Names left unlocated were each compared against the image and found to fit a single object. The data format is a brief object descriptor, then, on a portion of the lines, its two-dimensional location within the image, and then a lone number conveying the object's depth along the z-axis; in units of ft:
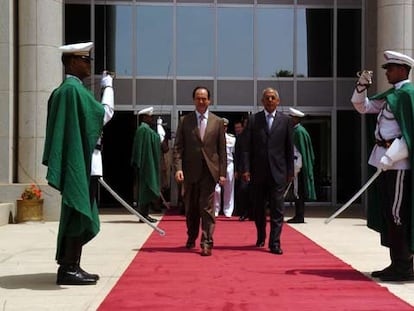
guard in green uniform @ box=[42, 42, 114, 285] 20.15
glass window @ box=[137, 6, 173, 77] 58.85
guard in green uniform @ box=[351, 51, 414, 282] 21.65
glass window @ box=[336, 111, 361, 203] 58.90
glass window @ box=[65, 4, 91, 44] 58.08
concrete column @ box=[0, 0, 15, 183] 43.27
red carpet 18.25
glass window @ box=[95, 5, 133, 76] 58.54
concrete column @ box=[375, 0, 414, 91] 46.80
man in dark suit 28.96
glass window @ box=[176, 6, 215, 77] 59.21
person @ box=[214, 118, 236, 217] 49.62
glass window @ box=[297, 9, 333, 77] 59.62
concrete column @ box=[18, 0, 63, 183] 43.88
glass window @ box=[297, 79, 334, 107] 59.31
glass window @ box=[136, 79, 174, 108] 58.23
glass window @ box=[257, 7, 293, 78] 59.67
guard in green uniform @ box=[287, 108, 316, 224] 43.37
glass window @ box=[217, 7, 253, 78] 59.52
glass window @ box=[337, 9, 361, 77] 59.31
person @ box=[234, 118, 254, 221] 45.86
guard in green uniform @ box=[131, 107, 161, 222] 42.70
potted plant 42.88
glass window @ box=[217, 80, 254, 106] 59.00
